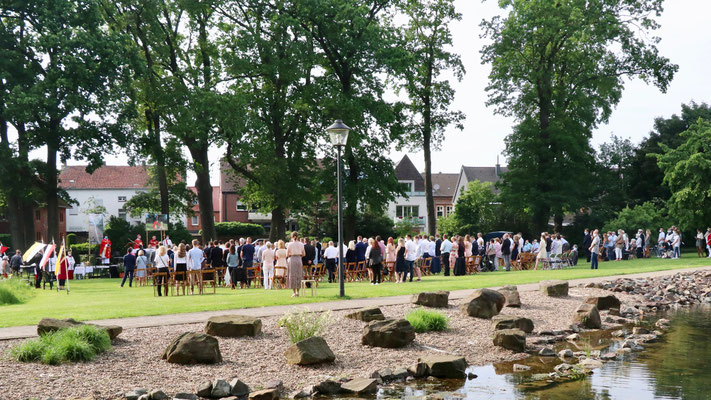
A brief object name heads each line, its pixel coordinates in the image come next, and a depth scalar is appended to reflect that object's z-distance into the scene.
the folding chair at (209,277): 21.83
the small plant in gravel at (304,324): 11.72
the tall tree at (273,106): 36.72
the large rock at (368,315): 14.00
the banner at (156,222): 36.62
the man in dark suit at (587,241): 42.52
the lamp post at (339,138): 17.14
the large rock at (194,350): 10.45
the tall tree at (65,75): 33.09
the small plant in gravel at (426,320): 13.55
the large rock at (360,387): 9.60
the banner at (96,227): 40.09
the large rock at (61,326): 10.86
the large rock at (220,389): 9.06
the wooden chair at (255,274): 24.96
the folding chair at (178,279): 21.62
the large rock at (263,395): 9.04
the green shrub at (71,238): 51.50
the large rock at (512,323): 14.09
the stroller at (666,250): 40.00
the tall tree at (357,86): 37.06
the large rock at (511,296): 17.21
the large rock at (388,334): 12.27
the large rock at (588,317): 15.78
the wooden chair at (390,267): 26.84
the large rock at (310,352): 10.81
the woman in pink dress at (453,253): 30.58
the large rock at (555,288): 19.31
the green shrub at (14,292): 20.48
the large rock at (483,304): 15.54
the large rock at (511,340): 12.80
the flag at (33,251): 26.10
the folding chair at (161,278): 21.84
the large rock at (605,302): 18.34
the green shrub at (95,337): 10.53
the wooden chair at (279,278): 21.23
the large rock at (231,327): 12.02
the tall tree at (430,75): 42.56
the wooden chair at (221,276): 26.98
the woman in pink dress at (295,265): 18.39
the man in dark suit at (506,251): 33.38
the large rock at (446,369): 10.71
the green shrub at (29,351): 9.96
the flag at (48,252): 24.91
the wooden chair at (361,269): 27.84
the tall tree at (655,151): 53.44
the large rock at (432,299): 16.30
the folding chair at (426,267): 31.62
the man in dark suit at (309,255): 24.61
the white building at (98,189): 81.62
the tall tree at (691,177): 41.84
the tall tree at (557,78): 42.81
